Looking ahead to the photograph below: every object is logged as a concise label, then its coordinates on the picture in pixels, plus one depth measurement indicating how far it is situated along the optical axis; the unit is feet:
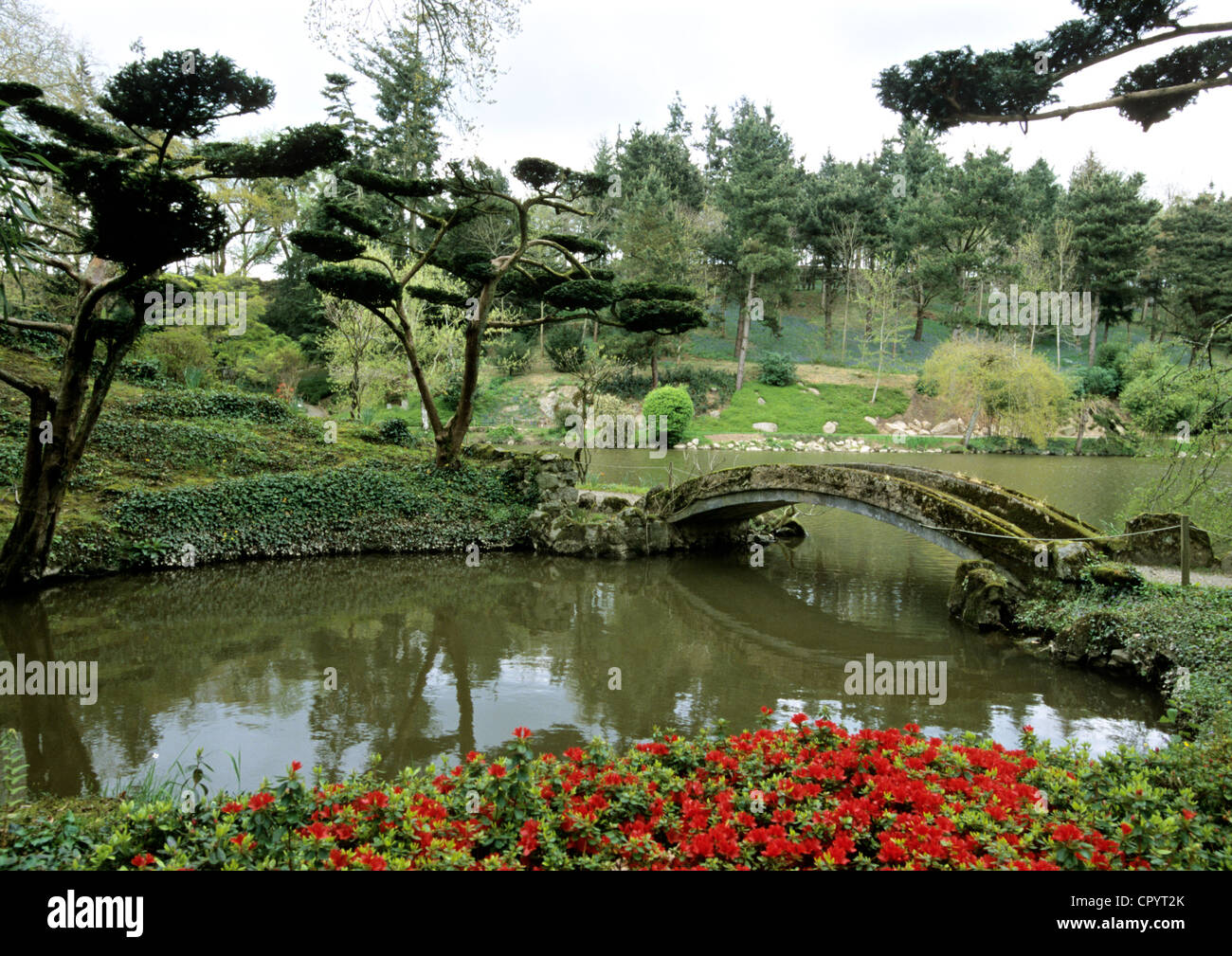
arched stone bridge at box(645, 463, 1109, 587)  33.65
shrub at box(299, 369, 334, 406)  114.42
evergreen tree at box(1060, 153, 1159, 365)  129.59
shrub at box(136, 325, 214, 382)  73.10
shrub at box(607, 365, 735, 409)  129.18
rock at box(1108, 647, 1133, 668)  27.48
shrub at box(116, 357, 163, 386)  62.44
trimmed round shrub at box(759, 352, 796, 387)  135.13
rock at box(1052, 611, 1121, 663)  28.12
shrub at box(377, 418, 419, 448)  62.08
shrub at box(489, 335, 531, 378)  129.18
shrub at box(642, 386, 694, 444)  106.83
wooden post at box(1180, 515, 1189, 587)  29.89
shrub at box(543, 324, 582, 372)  118.62
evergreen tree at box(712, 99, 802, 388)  129.49
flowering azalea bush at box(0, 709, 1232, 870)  10.33
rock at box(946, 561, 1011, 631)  33.81
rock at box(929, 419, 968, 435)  121.60
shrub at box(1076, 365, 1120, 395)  118.62
